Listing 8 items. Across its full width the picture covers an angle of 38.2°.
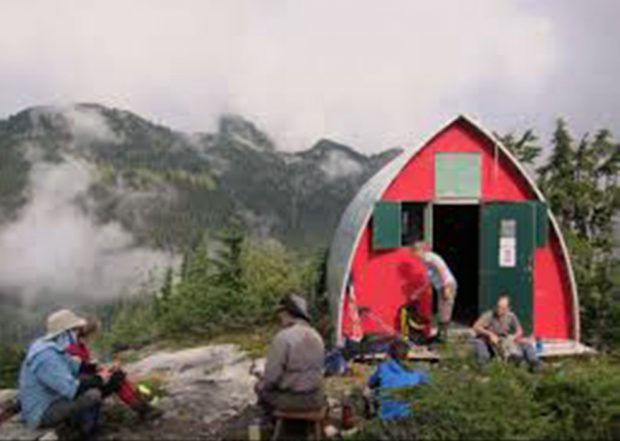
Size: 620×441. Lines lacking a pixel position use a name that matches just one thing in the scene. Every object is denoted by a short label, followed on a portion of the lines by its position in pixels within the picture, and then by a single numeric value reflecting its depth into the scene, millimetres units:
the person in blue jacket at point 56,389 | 8445
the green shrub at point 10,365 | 19600
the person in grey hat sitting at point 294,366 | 8109
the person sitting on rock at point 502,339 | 12105
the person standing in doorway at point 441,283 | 13727
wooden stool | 8188
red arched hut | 14469
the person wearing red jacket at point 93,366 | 9320
